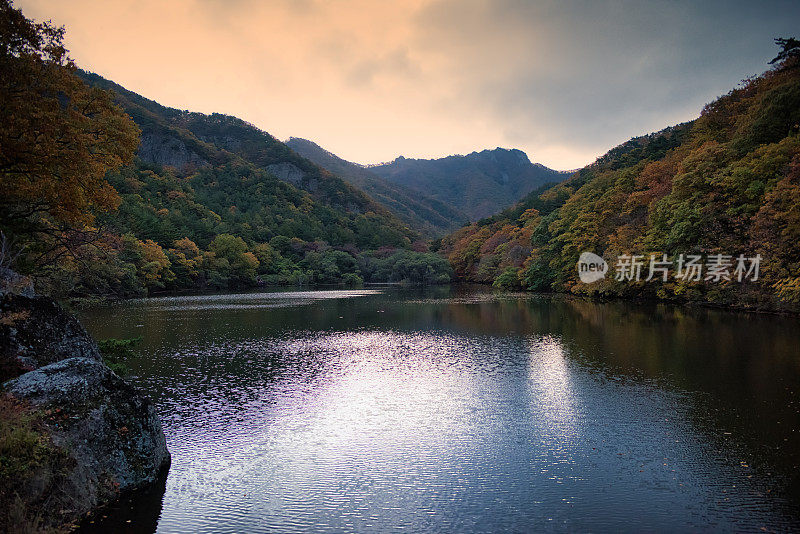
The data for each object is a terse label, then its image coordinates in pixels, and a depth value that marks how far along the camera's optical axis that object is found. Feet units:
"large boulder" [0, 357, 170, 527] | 19.58
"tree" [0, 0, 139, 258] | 33.63
